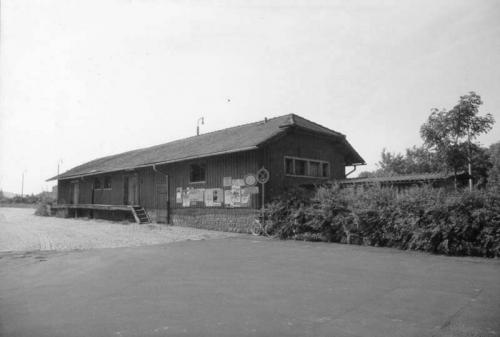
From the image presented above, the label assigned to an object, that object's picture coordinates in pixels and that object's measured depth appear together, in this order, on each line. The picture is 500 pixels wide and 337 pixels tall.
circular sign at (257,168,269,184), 15.29
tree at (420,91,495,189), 18.70
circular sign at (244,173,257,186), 16.20
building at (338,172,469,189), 14.68
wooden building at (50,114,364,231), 16.78
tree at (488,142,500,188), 39.54
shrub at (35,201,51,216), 33.75
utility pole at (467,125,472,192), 19.23
